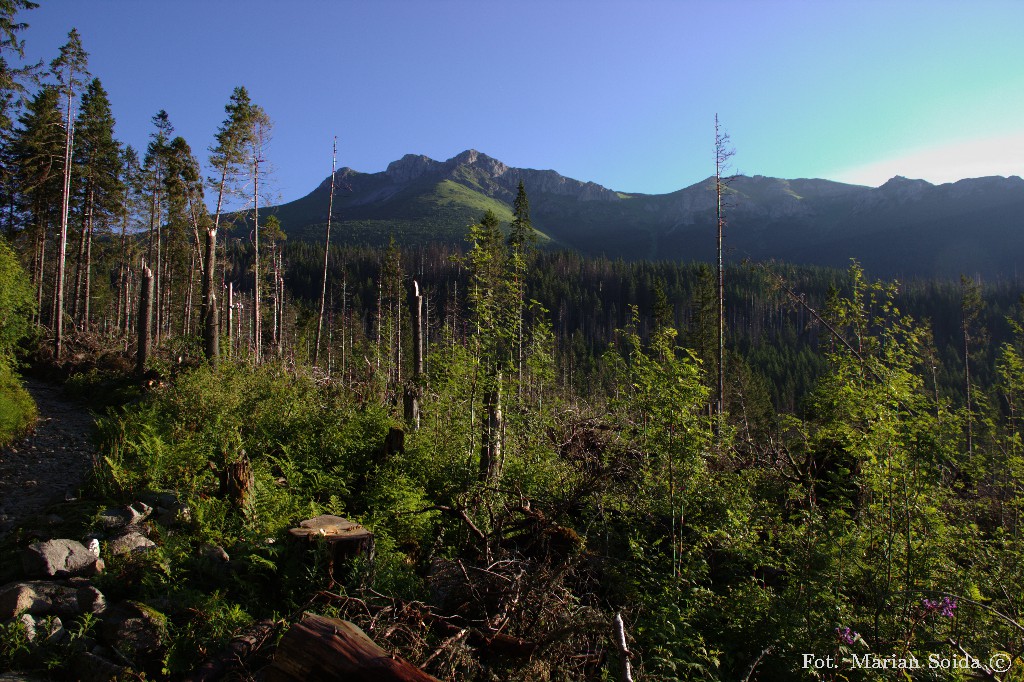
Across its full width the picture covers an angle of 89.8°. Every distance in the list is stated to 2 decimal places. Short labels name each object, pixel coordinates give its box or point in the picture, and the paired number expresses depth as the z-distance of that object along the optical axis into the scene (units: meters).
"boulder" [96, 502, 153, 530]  5.47
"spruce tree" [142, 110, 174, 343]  28.45
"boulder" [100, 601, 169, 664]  4.03
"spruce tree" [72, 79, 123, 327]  25.69
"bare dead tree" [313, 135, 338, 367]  22.48
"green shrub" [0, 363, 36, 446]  9.83
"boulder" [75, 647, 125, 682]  3.81
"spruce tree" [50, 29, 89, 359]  21.10
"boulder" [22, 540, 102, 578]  4.64
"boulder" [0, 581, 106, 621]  4.16
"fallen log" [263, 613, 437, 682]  2.80
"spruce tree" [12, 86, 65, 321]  22.41
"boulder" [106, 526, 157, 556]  5.05
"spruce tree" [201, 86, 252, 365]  23.95
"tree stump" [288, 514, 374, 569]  4.95
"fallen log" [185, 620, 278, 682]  3.80
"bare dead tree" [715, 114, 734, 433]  20.28
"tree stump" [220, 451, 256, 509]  6.18
